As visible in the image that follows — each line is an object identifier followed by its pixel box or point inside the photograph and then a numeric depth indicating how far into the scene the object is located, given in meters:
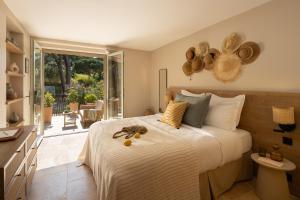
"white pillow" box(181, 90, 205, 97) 3.08
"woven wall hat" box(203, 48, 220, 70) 2.85
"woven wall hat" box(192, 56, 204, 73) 3.14
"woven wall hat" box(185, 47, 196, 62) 3.31
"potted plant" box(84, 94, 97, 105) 6.23
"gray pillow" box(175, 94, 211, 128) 2.35
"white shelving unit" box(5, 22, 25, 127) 2.86
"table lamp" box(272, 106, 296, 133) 1.77
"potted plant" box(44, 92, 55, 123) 5.20
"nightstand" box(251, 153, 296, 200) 1.71
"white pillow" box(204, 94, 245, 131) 2.22
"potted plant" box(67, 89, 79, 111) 6.82
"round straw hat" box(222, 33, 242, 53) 2.51
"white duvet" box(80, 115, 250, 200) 1.27
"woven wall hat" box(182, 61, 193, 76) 3.40
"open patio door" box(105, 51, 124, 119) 4.34
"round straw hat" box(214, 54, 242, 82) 2.53
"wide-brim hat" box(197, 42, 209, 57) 3.05
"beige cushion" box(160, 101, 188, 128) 2.39
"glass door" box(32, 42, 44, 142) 3.60
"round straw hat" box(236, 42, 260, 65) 2.28
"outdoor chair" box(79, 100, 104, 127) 4.73
